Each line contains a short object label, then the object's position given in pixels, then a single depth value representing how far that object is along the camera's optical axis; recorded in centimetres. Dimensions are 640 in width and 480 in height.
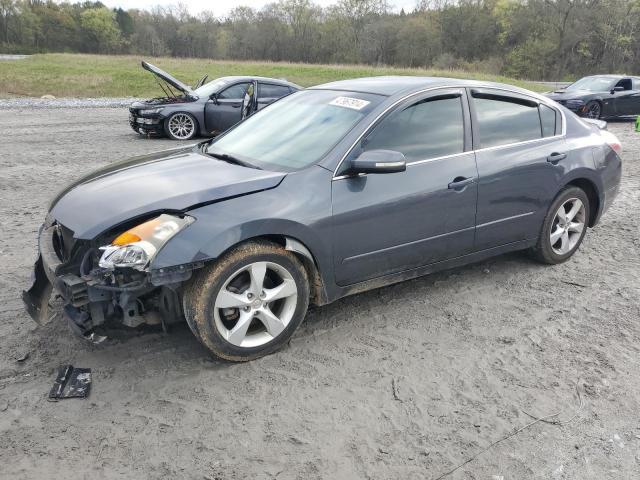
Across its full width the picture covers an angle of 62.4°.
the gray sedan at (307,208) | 298
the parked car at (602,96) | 1510
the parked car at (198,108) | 1172
